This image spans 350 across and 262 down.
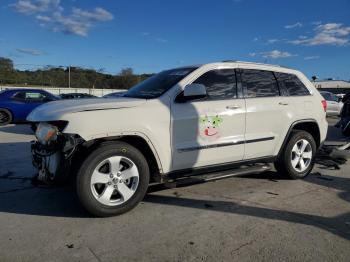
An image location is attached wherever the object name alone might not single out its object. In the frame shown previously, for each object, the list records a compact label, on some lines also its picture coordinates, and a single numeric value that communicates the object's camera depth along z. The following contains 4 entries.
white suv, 4.07
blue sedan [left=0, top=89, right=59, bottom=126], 14.73
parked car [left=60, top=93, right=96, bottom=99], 24.97
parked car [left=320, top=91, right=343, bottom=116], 19.78
